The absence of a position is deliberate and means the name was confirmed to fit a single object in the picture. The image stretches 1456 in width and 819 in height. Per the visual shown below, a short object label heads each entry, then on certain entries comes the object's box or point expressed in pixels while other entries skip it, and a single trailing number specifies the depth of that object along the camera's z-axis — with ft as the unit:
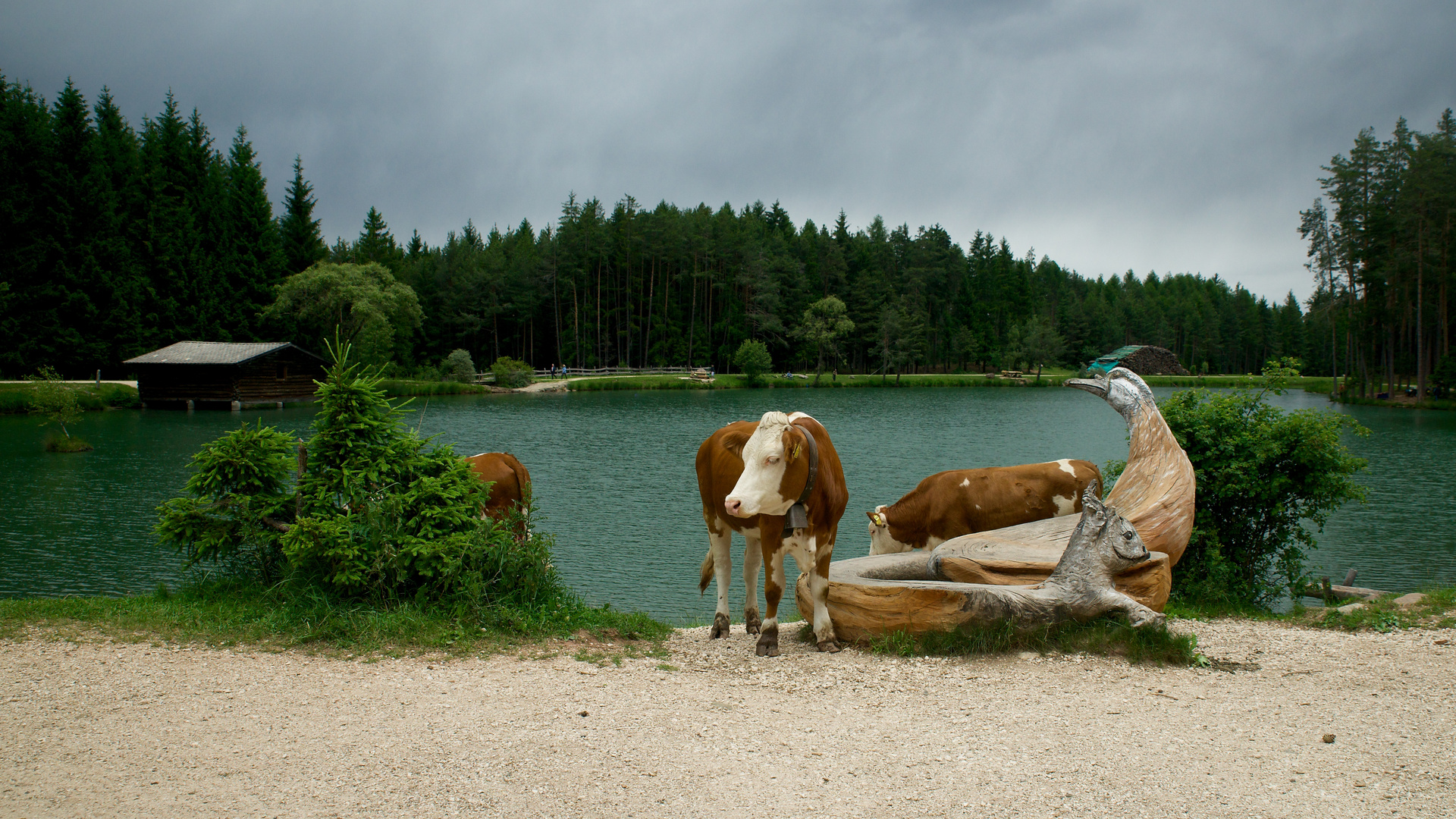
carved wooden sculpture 19.92
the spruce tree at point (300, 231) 228.22
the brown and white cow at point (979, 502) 33.76
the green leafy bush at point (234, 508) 23.77
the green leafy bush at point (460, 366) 214.07
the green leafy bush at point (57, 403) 94.27
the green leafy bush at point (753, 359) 249.55
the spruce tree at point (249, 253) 204.11
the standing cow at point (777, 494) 19.70
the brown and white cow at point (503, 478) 32.40
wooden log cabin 153.79
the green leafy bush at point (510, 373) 216.33
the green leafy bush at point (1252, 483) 30.63
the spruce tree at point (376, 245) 270.05
